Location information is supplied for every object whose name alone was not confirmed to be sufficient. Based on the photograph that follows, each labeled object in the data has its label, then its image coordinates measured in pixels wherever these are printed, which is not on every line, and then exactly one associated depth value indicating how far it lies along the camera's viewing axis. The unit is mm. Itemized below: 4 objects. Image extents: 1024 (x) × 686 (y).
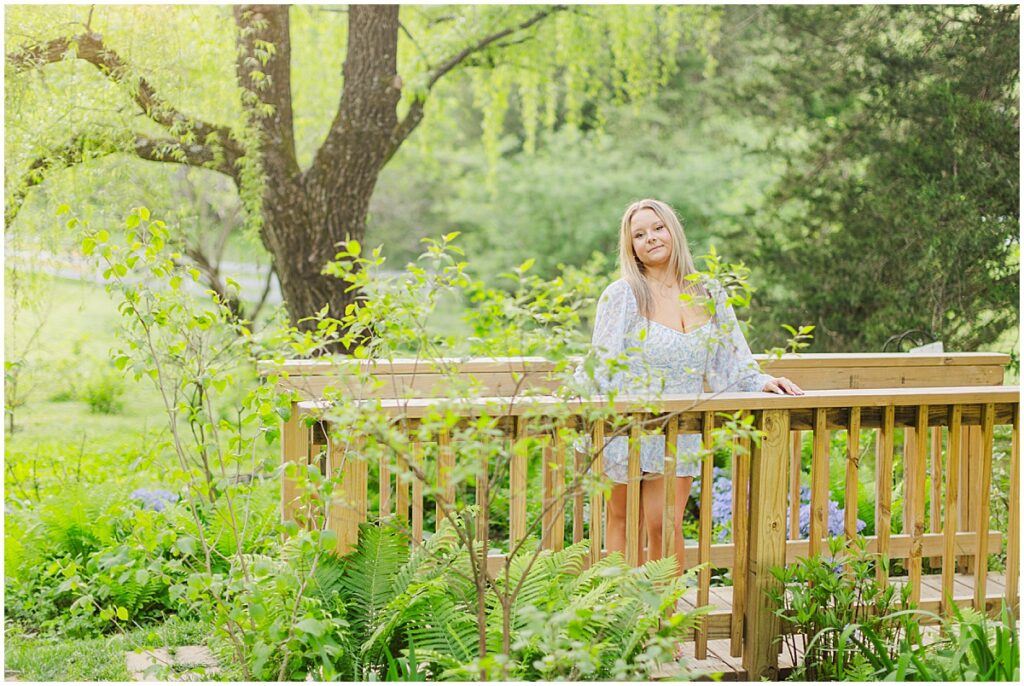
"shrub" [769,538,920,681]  3350
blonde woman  3838
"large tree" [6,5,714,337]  6340
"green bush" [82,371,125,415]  10656
